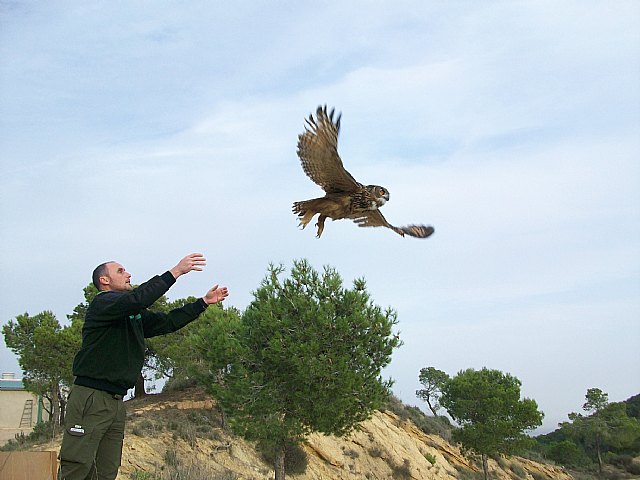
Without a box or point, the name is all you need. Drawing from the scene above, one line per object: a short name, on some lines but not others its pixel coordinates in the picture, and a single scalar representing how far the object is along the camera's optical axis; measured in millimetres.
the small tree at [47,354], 26438
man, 4359
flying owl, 8500
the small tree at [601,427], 48000
